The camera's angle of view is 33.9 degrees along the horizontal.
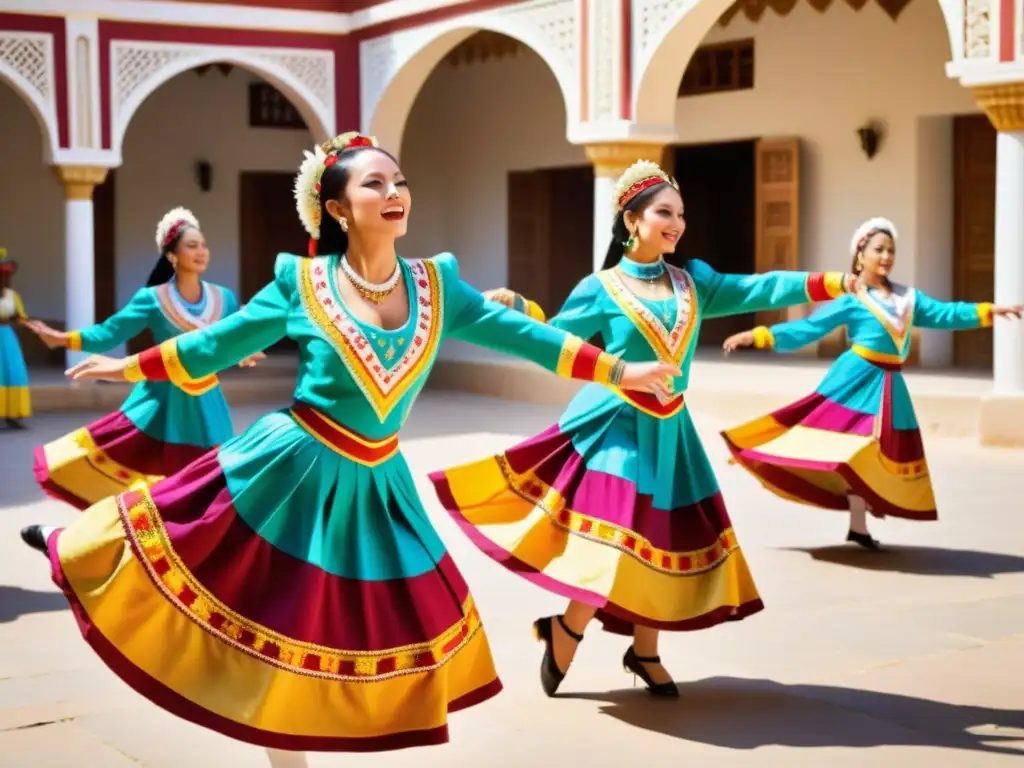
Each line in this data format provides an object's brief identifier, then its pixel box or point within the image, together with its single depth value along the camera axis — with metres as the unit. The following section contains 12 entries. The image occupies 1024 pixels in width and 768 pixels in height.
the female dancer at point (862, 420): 6.57
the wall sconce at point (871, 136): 13.72
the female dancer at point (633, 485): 4.31
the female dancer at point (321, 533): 3.29
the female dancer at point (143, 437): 6.30
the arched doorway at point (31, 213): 16.89
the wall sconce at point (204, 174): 17.67
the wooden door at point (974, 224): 13.38
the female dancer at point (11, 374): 12.15
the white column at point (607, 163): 12.40
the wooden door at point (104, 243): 17.33
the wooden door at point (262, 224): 18.12
